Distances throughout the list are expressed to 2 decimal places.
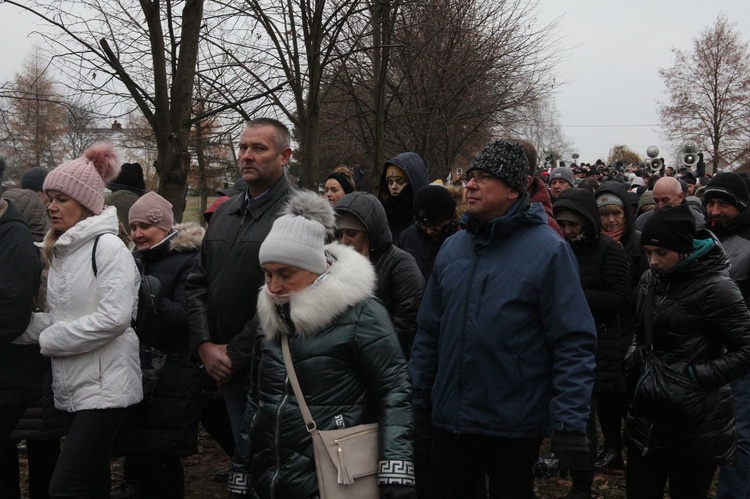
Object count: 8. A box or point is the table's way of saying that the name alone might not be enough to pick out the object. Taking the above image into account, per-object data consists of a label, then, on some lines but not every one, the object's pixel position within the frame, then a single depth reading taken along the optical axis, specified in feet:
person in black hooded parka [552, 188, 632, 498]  17.78
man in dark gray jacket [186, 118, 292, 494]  13.53
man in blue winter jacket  10.84
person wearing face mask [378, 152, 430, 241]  19.78
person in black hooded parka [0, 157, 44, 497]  13.23
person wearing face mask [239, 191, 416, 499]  9.86
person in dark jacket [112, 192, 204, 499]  14.61
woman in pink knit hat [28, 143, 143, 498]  12.78
